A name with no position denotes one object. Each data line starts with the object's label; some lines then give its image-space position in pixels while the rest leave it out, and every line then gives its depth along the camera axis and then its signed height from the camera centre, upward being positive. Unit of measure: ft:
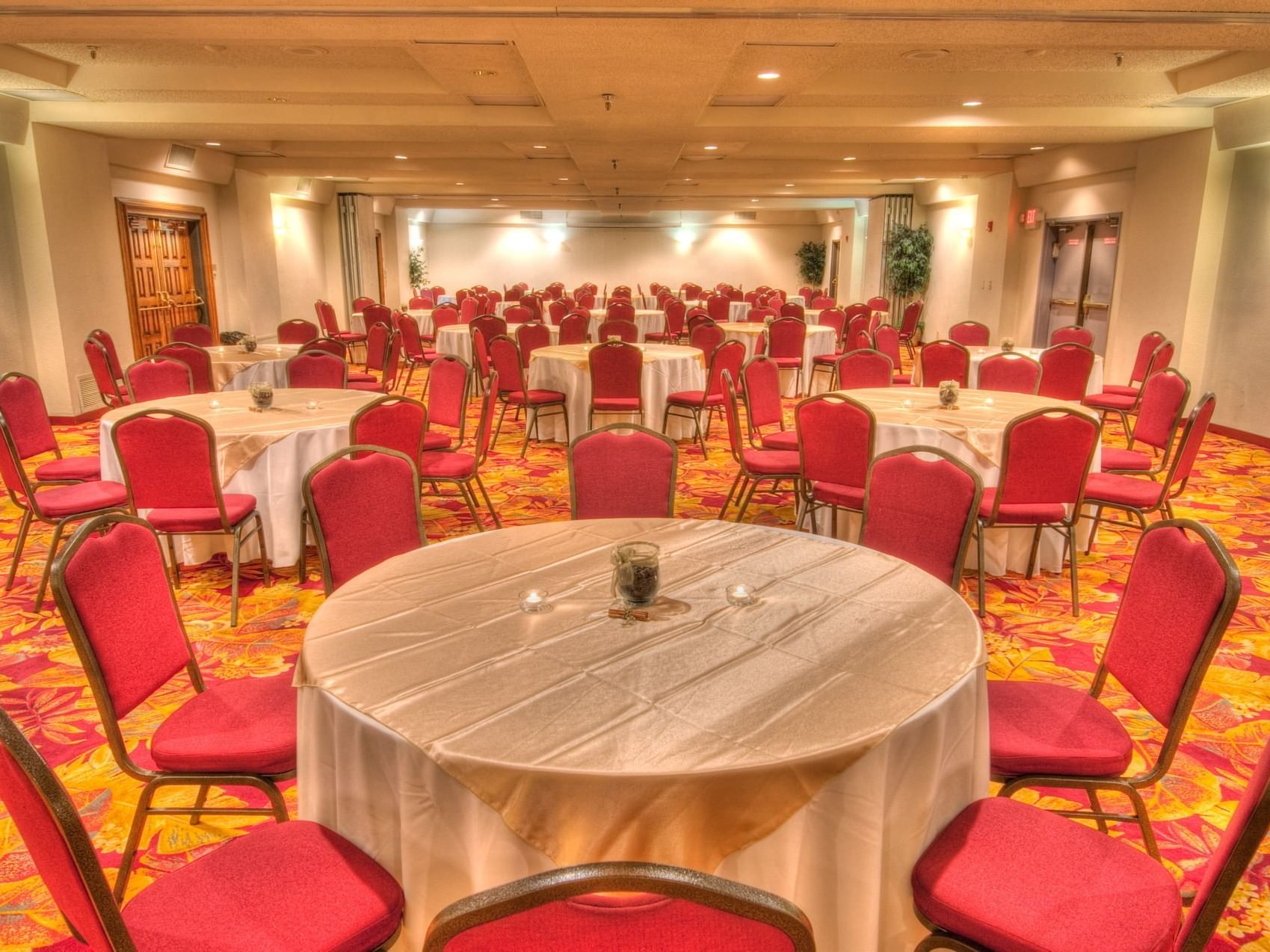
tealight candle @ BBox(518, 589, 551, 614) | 7.24 -2.61
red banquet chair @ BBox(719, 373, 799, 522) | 16.20 -3.32
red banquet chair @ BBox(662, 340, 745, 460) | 23.59 -3.16
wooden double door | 34.01 +0.26
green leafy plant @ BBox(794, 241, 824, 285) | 76.79 +1.53
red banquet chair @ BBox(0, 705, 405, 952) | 4.38 -3.72
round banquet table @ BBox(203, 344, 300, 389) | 24.44 -2.52
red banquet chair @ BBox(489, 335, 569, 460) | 24.72 -2.93
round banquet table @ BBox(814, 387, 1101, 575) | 14.89 -2.60
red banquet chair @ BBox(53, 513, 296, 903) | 6.77 -3.22
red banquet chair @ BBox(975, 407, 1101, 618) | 12.97 -2.77
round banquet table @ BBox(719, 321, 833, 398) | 35.14 -2.52
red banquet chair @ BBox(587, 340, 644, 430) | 23.21 -2.59
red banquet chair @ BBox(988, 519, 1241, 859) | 6.51 -3.11
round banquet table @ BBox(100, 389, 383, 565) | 14.64 -2.95
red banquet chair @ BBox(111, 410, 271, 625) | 12.96 -2.89
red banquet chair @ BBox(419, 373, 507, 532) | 16.47 -3.48
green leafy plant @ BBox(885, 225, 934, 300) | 53.57 +1.19
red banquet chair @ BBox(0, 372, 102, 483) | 14.92 -2.64
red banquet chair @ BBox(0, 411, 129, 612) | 13.78 -3.56
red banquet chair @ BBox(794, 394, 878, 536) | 13.93 -2.66
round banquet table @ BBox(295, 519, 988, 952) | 5.11 -2.70
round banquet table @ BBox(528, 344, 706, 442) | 24.61 -2.75
